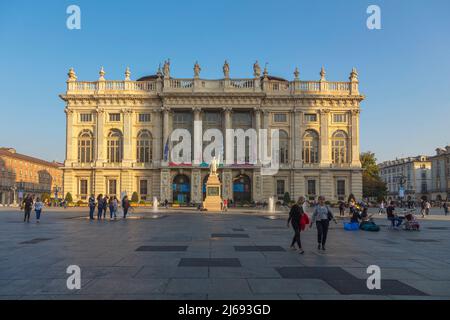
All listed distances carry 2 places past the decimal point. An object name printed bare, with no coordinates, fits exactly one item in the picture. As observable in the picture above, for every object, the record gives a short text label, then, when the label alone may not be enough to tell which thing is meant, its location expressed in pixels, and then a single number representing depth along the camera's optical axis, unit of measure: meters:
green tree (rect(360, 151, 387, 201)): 88.88
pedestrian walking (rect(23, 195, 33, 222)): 27.42
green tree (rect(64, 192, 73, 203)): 62.59
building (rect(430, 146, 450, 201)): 109.06
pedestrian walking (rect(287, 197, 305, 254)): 14.23
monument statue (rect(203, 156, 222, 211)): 47.12
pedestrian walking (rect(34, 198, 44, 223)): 26.65
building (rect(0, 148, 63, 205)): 99.19
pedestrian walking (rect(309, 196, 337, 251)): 14.30
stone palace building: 63.62
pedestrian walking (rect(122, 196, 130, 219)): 32.22
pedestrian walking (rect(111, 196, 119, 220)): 30.80
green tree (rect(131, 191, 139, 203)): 61.64
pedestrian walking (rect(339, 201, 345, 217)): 36.61
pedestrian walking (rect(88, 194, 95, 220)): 31.00
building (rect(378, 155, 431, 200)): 125.06
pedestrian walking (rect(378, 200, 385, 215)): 47.03
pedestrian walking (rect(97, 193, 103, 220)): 31.00
